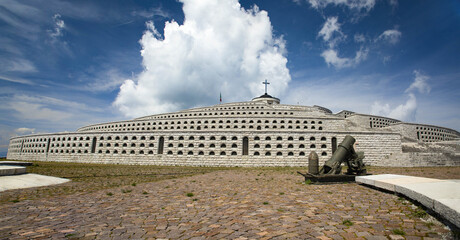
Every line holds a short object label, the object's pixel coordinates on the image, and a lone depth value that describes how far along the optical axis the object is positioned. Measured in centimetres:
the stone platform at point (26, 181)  904
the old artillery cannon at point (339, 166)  1039
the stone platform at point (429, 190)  407
